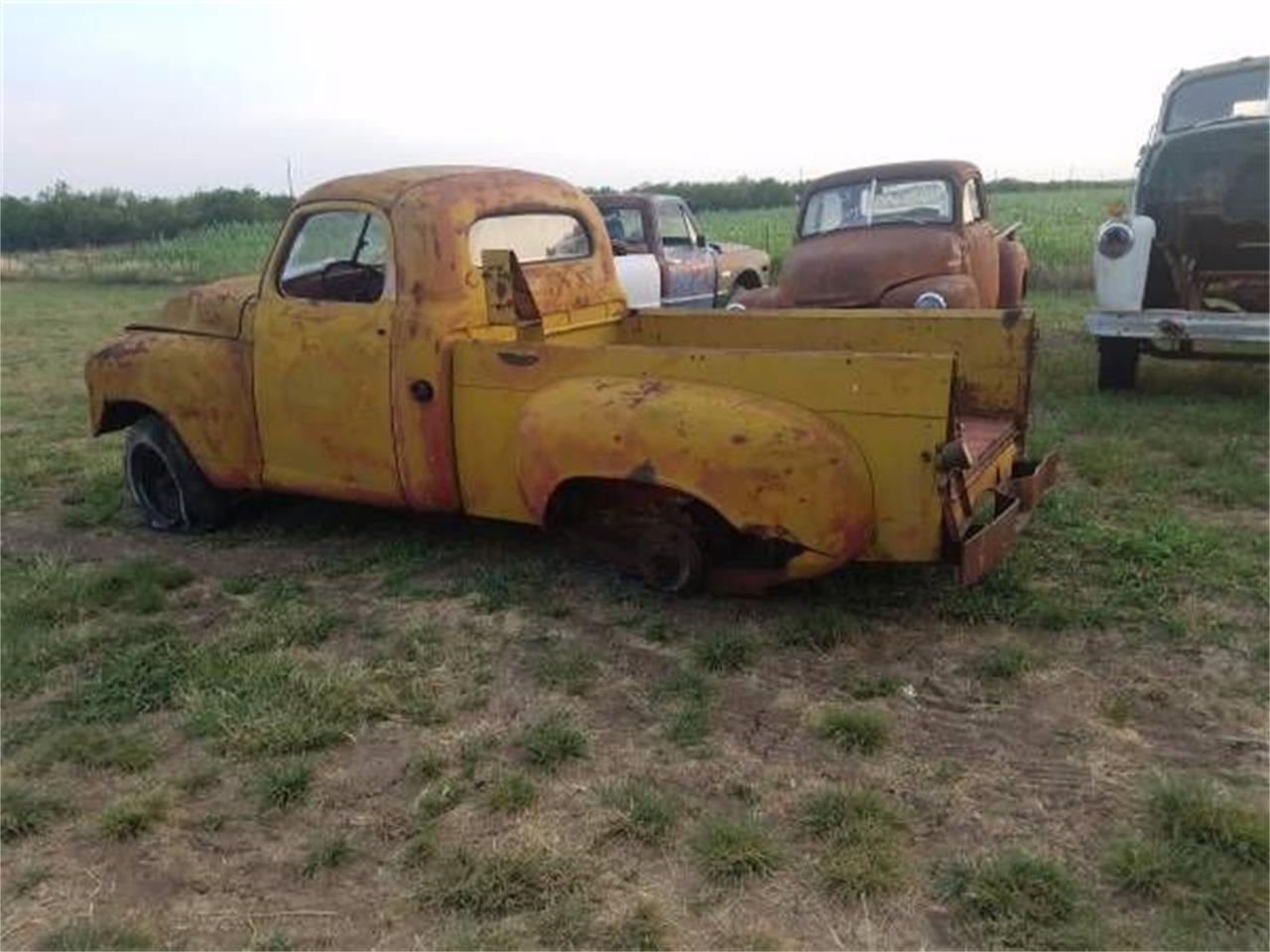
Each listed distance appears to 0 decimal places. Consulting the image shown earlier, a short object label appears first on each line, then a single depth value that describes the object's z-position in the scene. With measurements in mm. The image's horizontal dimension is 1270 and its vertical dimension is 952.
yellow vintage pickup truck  3699
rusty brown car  8336
